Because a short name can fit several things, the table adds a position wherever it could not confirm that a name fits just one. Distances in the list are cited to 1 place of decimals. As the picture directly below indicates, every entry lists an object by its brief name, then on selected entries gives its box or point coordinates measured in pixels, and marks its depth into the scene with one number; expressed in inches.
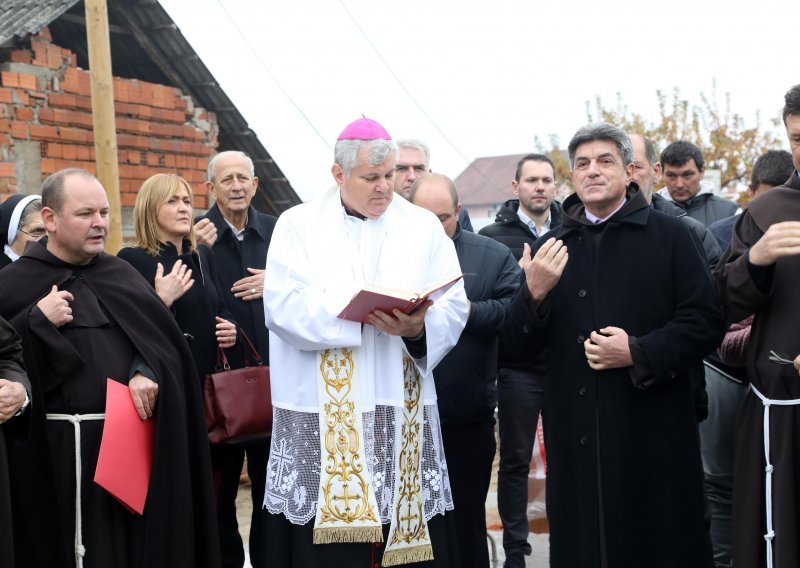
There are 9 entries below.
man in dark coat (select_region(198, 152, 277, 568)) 224.7
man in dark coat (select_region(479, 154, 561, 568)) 243.6
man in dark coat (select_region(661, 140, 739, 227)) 270.7
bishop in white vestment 170.2
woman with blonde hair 215.2
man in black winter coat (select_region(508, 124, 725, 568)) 168.9
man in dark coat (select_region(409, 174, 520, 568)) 203.9
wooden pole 336.5
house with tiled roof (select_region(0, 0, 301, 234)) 360.5
